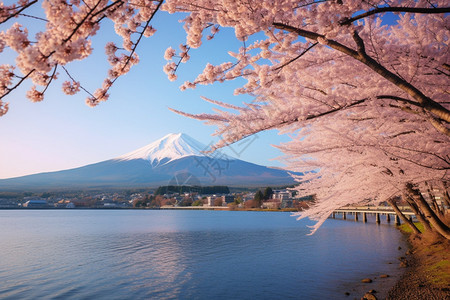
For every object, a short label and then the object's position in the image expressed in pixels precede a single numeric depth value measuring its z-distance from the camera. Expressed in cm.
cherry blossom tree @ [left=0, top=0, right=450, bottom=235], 246
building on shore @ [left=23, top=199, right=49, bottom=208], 12988
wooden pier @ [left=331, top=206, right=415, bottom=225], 4020
